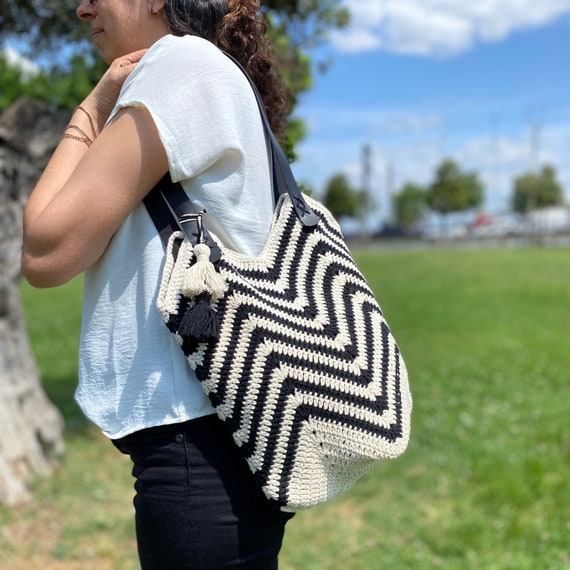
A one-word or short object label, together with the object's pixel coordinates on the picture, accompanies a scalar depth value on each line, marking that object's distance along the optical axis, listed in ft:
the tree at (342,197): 213.87
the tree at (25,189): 15.33
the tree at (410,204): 272.10
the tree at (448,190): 188.03
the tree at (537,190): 173.17
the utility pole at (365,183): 135.67
